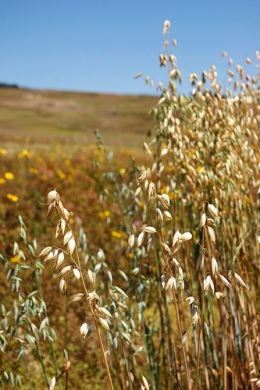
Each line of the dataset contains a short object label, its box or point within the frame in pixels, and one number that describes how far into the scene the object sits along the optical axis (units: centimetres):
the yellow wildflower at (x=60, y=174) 682
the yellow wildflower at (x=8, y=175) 618
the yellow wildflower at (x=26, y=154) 670
